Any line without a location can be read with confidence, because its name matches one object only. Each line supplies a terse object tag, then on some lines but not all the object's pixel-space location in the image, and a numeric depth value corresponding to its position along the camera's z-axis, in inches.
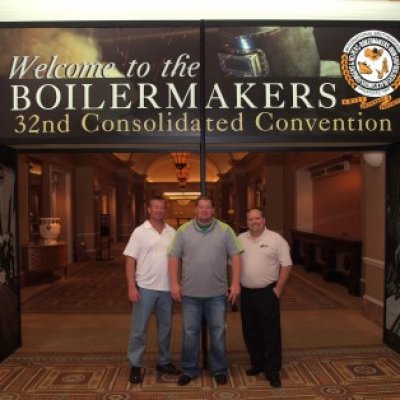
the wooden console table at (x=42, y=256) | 350.6
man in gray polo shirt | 148.5
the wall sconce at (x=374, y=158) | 219.7
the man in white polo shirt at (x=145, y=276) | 155.1
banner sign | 169.3
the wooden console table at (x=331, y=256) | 311.0
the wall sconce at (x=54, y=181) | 463.8
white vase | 372.5
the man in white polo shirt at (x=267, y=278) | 153.6
